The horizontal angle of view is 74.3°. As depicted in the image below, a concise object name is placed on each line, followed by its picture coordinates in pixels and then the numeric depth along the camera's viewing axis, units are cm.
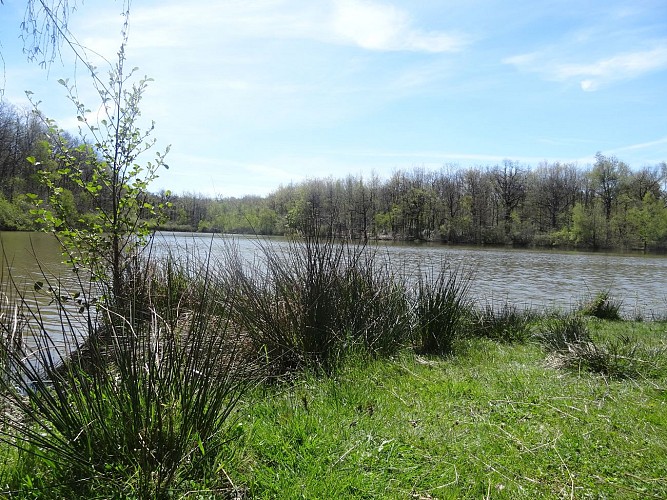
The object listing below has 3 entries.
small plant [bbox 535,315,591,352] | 641
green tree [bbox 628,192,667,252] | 5786
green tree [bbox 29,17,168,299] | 481
